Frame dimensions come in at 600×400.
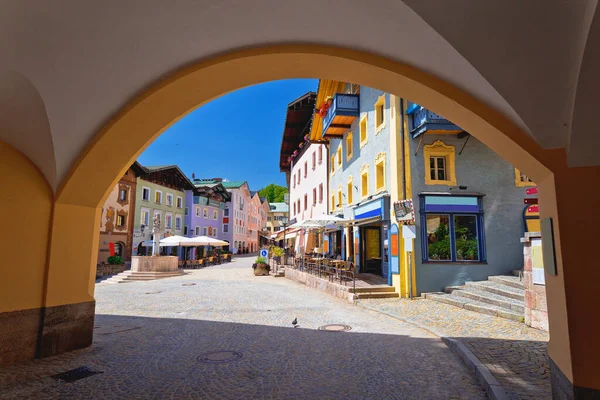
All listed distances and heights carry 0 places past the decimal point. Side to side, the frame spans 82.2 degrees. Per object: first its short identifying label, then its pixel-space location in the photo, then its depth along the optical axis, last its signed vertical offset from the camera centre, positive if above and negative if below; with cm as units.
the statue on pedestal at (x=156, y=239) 2366 +14
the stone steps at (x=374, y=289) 1195 -166
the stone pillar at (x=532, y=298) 684 -112
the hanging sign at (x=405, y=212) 1201 +105
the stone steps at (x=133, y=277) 2041 -219
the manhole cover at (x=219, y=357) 542 -188
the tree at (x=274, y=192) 9644 +1385
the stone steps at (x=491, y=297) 840 -153
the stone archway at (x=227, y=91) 314 +132
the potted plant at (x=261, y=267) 2286 -171
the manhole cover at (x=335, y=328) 759 -193
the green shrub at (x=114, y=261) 2556 -148
